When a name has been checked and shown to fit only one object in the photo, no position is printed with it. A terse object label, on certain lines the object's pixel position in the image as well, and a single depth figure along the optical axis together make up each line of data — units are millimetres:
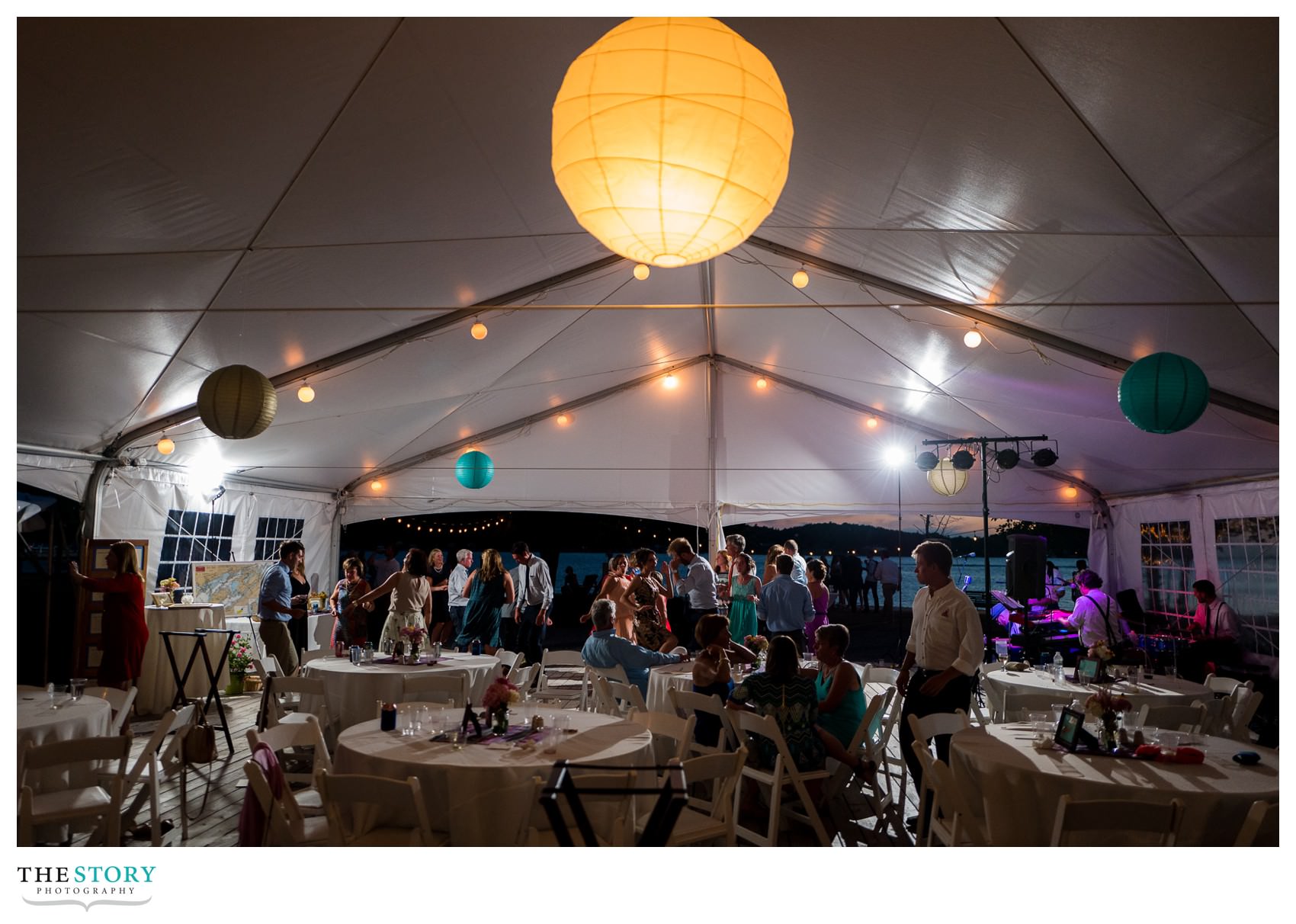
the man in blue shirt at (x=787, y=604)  7109
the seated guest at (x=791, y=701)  4027
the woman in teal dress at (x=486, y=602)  7887
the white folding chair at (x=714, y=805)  2910
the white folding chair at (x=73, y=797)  2944
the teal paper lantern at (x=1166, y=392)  4418
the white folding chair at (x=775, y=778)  3631
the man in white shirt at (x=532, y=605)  9312
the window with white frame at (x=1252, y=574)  7953
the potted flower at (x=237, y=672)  8266
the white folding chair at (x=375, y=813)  2602
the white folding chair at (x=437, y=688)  4938
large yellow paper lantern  2020
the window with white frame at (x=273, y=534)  10422
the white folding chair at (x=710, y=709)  4012
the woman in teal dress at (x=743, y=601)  7820
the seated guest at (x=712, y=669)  4500
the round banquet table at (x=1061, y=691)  4520
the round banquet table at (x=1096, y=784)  2824
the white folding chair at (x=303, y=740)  3246
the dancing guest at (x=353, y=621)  7195
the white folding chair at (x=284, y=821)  2686
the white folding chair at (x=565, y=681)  6238
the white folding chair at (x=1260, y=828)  2471
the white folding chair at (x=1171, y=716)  4125
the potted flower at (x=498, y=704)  3506
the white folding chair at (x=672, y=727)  3609
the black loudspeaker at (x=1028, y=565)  8406
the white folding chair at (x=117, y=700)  4070
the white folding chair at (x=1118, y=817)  2449
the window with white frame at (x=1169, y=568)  9289
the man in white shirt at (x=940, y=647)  4262
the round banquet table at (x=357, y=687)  5336
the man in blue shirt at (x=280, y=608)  7312
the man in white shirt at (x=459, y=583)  11201
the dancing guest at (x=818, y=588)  8305
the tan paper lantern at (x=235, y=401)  5105
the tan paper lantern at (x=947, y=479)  9758
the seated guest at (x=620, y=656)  5875
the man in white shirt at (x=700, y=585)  7676
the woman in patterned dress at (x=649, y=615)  6328
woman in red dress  5676
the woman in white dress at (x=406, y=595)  6566
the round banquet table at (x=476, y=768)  2982
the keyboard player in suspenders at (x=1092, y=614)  8141
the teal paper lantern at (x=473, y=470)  9664
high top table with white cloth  7512
